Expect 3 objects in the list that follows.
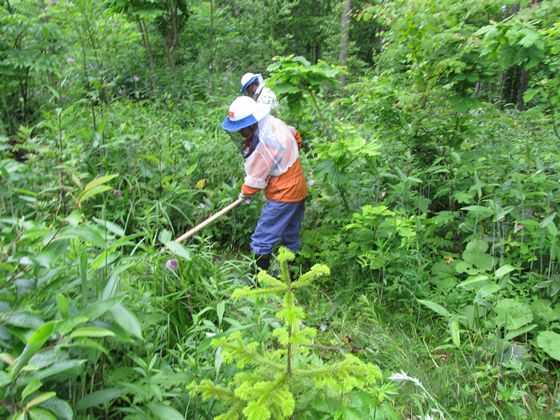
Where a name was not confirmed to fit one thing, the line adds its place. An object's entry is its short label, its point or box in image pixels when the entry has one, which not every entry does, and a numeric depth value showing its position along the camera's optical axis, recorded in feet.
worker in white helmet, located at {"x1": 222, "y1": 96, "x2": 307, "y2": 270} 11.48
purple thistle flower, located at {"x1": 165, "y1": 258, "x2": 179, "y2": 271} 8.52
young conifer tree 4.46
